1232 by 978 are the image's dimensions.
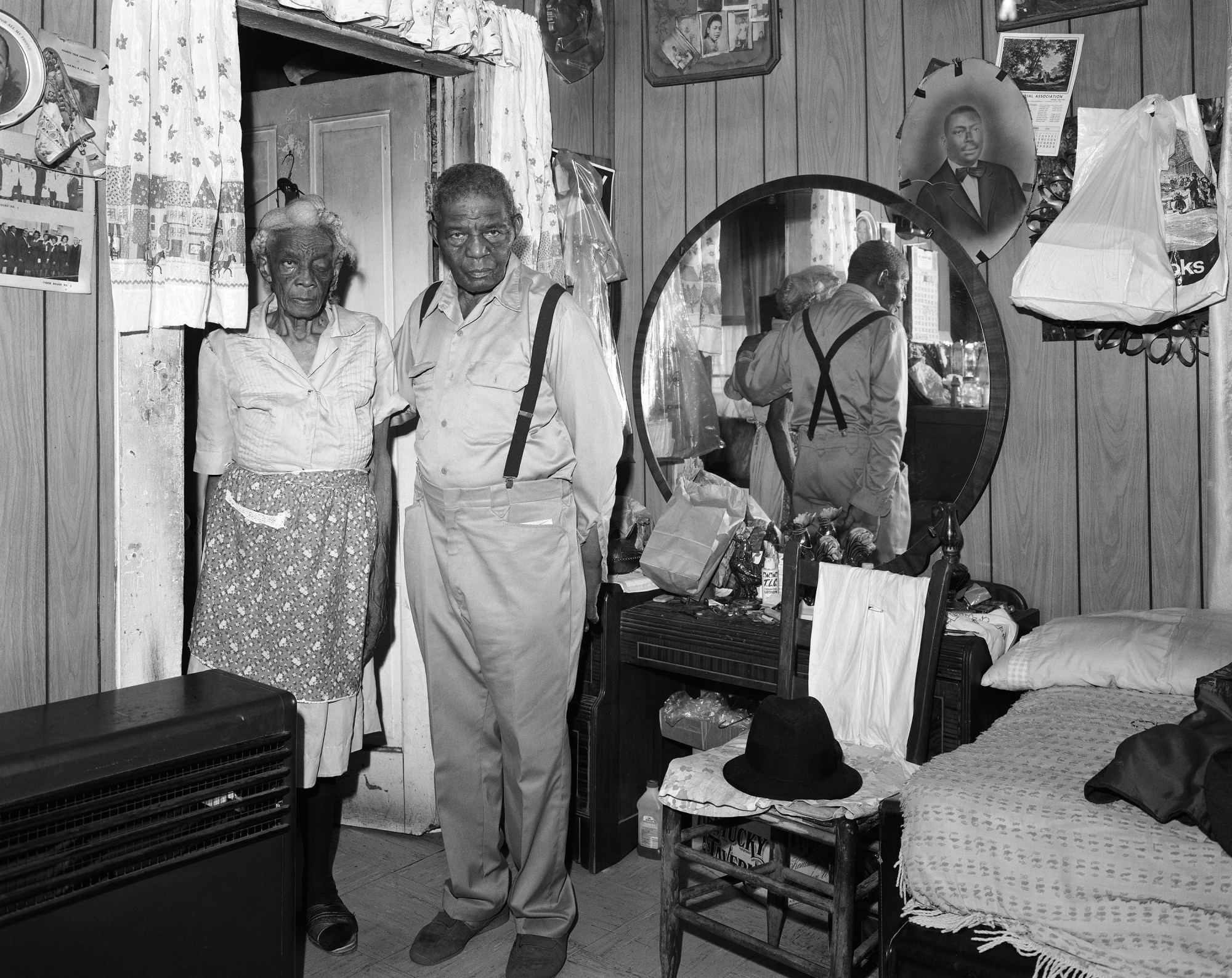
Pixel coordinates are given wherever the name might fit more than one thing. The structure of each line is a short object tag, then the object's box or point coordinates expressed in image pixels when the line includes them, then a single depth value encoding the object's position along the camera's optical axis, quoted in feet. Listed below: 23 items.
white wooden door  11.84
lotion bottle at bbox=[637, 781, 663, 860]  11.33
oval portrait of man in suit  10.39
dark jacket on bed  6.14
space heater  6.19
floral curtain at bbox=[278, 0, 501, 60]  9.69
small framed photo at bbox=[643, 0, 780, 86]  12.09
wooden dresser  10.27
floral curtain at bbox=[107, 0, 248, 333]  8.27
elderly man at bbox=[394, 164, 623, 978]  8.78
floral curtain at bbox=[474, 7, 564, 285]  11.44
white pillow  8.18
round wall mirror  10.66
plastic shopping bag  9.30
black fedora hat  7.92
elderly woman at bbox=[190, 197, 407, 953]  8.99
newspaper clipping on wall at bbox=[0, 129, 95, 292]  7.72
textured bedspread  6.07
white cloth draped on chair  8.84
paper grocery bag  11.16
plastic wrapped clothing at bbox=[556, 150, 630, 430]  12.57
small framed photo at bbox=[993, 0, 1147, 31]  9.93
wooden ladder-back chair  7.68
